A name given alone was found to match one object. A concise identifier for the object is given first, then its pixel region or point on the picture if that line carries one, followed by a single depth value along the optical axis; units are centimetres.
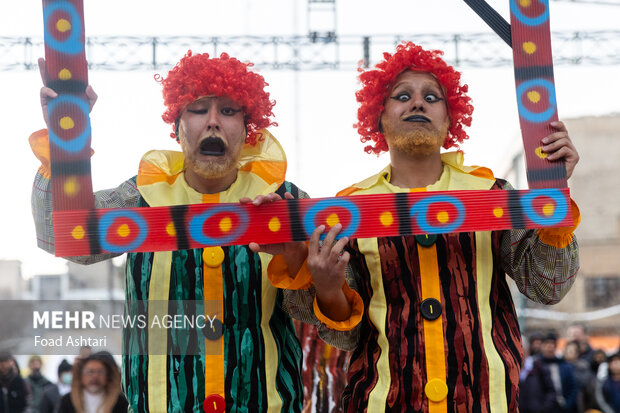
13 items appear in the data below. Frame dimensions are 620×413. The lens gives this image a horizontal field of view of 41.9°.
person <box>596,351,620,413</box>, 761
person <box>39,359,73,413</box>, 569
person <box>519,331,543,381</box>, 767
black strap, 260
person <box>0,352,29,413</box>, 661
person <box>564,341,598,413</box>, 796
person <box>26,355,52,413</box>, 700
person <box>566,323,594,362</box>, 922
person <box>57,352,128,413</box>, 404
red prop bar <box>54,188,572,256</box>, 241
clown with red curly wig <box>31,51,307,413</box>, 259
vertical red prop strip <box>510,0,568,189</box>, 249
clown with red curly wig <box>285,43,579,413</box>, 249
